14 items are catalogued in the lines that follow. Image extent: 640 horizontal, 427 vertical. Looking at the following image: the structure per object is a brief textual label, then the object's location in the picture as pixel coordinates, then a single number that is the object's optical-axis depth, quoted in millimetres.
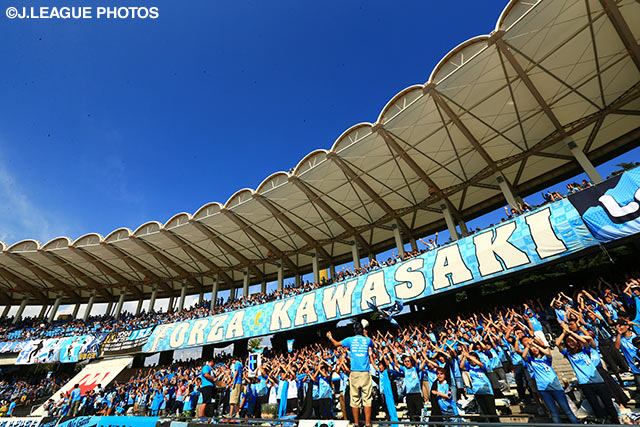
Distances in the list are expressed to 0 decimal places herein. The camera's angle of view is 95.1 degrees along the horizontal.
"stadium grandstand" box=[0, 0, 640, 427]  7344
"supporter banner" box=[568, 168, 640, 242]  9719
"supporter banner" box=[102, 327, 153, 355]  24719
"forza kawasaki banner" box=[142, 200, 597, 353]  11320
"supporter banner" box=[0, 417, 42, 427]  11289
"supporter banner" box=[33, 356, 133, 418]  21852
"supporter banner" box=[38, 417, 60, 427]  10902
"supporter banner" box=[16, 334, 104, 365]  25531
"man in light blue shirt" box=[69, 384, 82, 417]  14611
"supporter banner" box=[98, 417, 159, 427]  8305
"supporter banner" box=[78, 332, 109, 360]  25219
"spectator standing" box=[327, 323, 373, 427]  5355
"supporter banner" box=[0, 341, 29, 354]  27500
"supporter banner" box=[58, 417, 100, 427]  9883
